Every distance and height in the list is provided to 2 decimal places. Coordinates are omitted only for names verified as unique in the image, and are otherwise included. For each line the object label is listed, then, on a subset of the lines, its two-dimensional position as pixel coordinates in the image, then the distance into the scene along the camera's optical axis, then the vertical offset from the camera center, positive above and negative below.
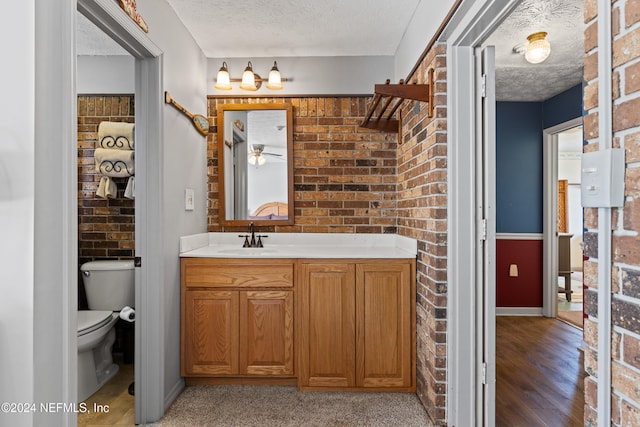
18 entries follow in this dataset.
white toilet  2.24 -0.69
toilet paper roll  2.37 -0.68
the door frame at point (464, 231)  1.77 -0.09
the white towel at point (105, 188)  2.67 +0.18
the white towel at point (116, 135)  2.65 +0.57
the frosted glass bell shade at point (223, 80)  2.69 +1.00
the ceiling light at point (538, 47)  2.45 +1.13
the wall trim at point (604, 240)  0.82 -0.06
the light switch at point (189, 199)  2.41 +0.09
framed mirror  2.85 +0.39
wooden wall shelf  1.93 +0.67
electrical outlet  3.93 -0.63
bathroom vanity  2.24 -0.67
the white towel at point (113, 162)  2.62 +0.37
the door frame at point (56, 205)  1.13 +0.03
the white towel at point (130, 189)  2.64 +0.17
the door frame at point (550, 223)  3.86 -0.12
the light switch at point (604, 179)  0.81 +0.08
